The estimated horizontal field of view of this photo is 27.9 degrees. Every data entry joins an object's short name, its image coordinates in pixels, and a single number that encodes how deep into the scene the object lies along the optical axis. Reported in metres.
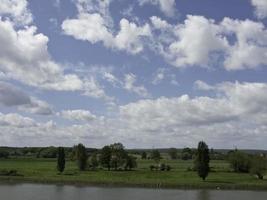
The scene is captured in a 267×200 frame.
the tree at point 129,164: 155.35
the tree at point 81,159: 147.75
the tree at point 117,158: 155.62
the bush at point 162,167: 147.98
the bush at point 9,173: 133.44
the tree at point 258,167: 124.50
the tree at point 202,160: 116.50
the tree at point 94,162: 158.55
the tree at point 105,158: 156.12
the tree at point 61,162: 138.62
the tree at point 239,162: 143.62
